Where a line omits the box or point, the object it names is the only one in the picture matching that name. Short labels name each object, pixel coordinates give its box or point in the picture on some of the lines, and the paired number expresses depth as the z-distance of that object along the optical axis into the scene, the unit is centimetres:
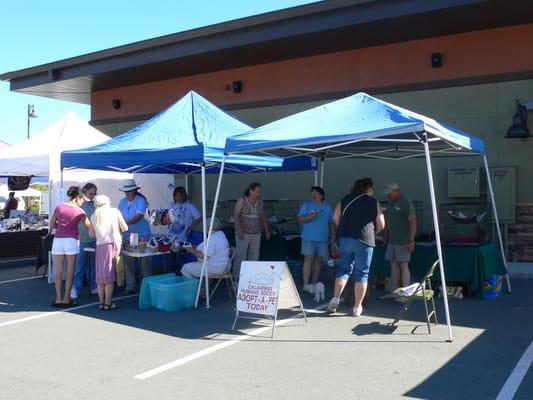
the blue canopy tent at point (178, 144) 768
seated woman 757
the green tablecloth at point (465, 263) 795
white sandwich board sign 633
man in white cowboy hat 878
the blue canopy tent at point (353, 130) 617
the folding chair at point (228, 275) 771
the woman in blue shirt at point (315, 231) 827
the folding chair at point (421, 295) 618
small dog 797
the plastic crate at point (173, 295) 731
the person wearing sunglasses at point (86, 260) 873
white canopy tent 1062
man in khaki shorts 778
